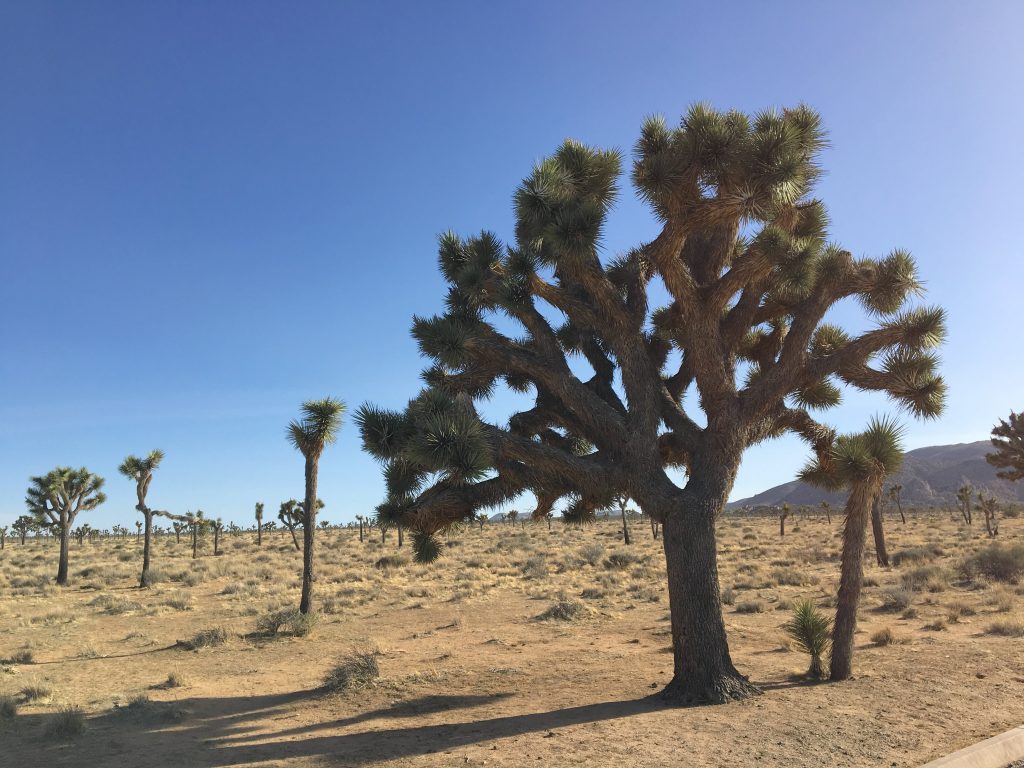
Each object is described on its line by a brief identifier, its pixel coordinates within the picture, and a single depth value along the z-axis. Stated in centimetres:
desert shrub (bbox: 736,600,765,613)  1819
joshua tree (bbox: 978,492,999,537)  3512
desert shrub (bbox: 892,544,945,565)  2573
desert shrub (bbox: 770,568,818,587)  2245
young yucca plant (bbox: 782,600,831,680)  1036
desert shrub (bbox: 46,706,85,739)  852
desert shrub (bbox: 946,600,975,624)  1535
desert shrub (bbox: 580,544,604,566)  3111
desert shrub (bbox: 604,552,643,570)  2883
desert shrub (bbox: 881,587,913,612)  1717
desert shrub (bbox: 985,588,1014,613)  1611
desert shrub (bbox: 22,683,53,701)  1050
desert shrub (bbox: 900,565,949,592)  1989
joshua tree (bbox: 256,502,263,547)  4966
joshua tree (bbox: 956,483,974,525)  4263
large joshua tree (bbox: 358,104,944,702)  912
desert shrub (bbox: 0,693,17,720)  935
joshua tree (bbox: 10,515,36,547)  5466
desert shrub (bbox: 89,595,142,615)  2091
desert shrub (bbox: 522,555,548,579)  2742
